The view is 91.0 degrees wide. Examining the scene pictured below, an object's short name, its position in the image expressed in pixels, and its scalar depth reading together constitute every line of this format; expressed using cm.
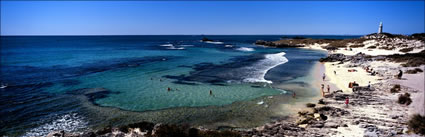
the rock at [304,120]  1305
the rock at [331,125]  1211
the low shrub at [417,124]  966
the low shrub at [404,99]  1508
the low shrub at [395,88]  1800
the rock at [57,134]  1156
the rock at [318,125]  1226
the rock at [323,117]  1336
